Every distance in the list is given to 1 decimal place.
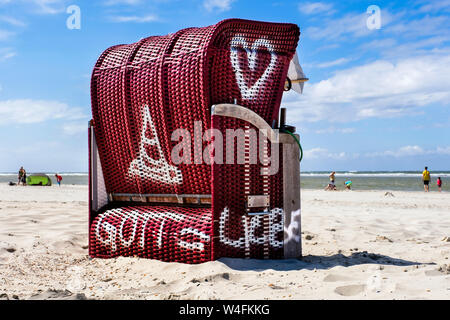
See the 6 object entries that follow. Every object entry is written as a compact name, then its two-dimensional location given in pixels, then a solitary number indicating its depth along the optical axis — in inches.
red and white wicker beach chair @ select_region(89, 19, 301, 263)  167.8
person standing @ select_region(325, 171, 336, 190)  924.1
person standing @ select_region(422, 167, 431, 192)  878.1
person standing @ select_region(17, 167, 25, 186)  1190.3
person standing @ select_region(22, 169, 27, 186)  1195.5
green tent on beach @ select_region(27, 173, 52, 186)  1199.6
